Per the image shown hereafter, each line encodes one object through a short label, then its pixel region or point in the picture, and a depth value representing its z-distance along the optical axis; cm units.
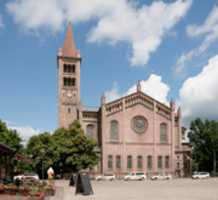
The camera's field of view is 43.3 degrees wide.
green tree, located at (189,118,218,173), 5728
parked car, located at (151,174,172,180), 4929
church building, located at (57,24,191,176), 5396
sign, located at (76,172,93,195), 1836
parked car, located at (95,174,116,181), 4822
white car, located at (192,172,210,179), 4877
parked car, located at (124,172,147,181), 4816
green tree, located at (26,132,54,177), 4522
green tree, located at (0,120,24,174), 4140
